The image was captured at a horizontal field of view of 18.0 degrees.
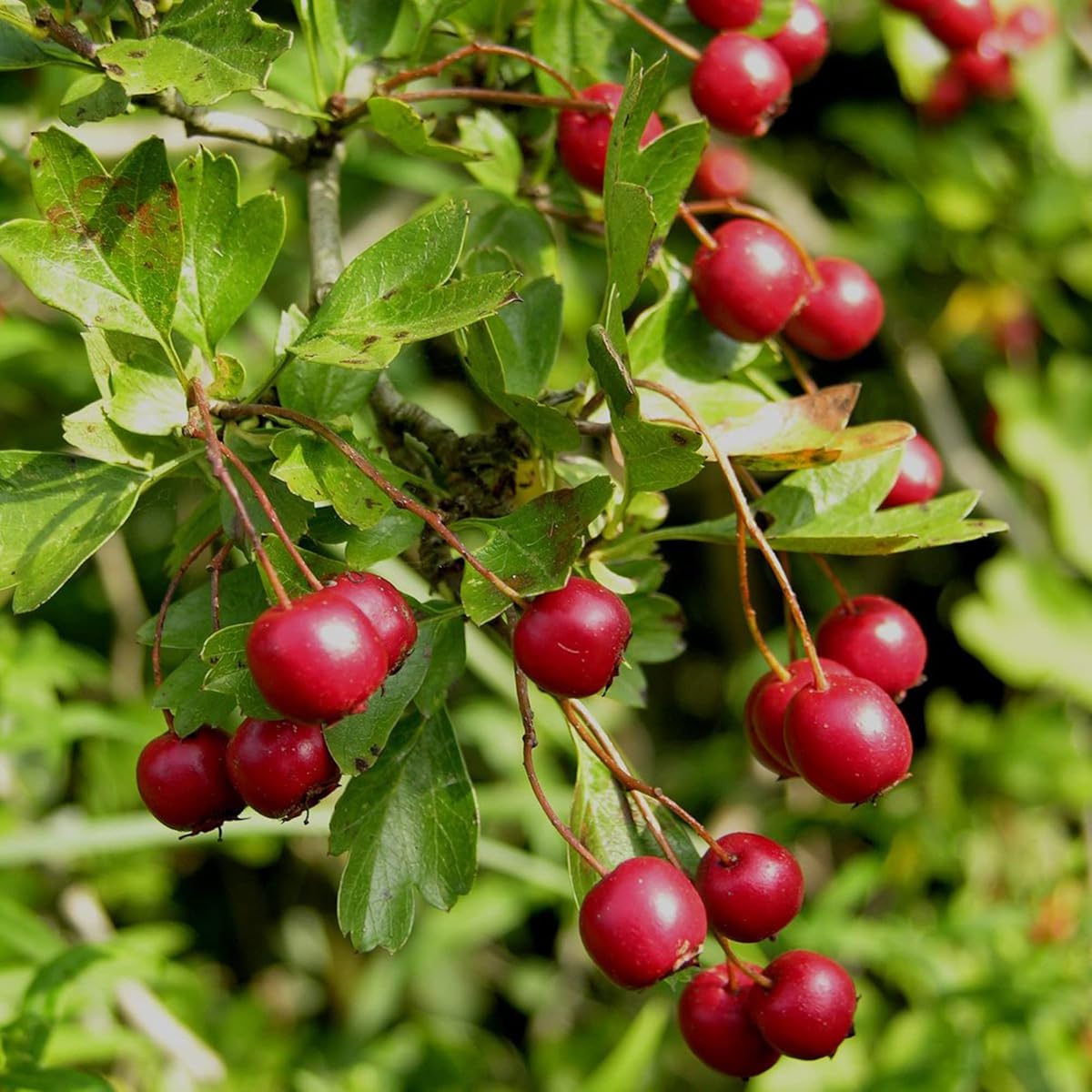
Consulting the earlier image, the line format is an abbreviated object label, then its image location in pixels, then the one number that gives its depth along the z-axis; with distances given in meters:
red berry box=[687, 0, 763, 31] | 0.31
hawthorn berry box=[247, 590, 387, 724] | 0.26
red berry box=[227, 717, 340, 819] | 0.27
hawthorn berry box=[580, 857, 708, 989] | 0.27
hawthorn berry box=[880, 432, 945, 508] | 0.30
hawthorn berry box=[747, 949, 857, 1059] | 0.28
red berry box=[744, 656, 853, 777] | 0.29
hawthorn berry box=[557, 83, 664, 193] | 0.30
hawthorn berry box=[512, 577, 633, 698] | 0.27
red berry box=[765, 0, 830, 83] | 0.32
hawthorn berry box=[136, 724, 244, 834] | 0.28
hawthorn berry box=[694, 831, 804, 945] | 0.28
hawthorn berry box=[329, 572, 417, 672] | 0.27
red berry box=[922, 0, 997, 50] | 0.37
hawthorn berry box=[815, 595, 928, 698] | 0.29
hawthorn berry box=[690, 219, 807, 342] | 0.29
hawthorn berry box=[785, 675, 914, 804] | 0.27
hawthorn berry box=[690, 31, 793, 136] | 0.30
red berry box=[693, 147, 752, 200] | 0.34
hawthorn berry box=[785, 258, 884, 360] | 0.31
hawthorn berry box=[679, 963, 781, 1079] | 0.29
